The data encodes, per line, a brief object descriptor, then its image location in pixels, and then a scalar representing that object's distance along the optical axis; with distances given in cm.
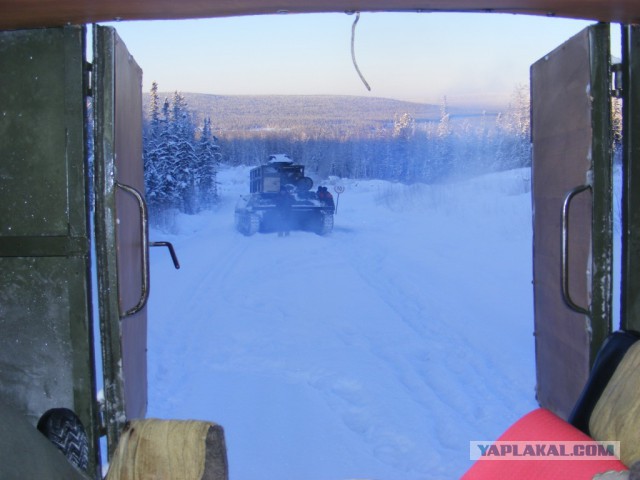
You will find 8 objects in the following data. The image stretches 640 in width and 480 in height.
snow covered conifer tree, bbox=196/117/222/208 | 2947
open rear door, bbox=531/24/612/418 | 293
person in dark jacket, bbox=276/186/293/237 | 1956
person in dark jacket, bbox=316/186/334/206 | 2008
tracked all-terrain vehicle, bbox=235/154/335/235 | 1922
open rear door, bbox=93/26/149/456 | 278
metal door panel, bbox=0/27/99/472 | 280
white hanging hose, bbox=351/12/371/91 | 287
